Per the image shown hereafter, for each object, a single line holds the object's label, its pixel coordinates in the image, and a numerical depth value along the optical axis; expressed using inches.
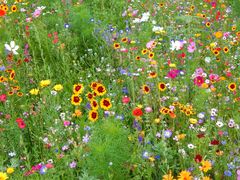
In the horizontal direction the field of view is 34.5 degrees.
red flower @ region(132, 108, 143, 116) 107.8
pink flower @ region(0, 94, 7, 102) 127.6
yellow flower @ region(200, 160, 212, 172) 91.0
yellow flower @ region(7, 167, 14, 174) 97.6
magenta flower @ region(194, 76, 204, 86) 127.3
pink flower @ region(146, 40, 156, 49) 145.1
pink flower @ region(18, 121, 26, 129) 116.2
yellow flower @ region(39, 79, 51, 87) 127.1
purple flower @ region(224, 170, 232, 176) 94.3
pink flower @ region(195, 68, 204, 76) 136.5
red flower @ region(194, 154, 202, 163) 92.8
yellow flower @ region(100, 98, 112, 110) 111.0
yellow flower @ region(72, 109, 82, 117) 117.8
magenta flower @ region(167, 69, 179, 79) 127.3
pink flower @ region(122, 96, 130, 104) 124.0
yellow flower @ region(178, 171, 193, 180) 88.6
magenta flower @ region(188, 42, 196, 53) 148.6
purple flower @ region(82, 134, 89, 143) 107.5
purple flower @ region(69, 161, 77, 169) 102.6
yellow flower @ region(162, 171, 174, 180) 89.8
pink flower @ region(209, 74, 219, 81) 132.9
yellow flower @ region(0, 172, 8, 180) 93.7
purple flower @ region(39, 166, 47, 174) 96.6
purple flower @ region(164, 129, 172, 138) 108.6
